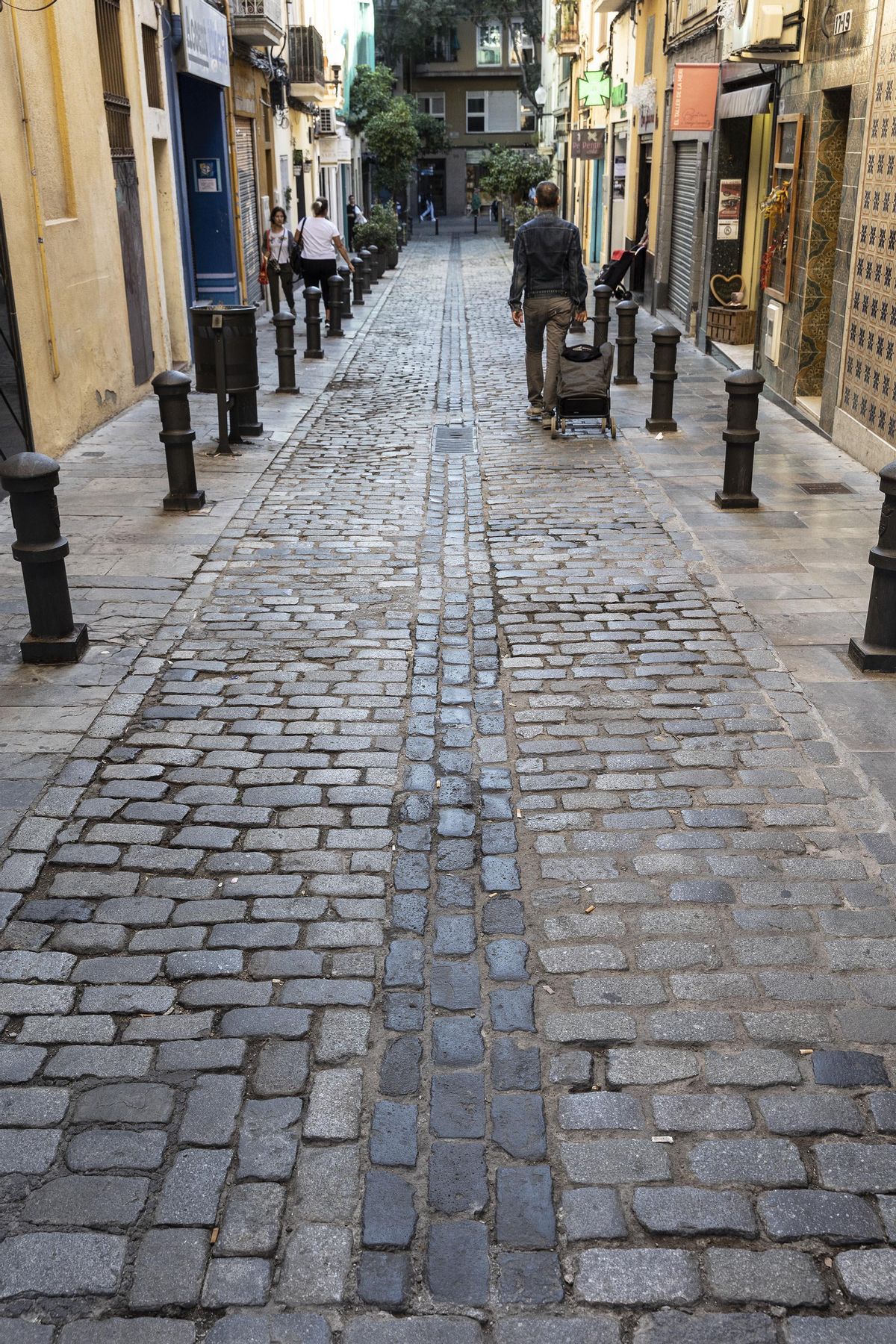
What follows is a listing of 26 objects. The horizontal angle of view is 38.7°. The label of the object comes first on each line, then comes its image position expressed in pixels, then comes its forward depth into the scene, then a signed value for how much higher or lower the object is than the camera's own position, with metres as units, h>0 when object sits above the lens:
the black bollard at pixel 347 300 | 19.98 -1.79
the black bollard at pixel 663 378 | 10.55 -1.63
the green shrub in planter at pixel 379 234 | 28.72 -1.15
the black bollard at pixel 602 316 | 13.96 -1.48
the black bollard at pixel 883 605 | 5.48 -1.79
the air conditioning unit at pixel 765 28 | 11.33 +1.22
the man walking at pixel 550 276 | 10.65 -0.79
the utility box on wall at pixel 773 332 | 12.31 -1.46
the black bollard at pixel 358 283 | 22.45 -1.69
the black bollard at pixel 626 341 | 12.41 -1.59
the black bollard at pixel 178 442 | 8.27 -1.60
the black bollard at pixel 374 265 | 26.05 -1.70
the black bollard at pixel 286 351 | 12.94 -1.64
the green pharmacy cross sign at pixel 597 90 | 25.41 +1.62
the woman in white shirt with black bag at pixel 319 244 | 18.39 -0.86
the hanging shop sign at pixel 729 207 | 15.86 -0.39
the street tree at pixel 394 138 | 40.53 +1.22
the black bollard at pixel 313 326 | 15.48 -1.69
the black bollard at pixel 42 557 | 5.59 -1.55
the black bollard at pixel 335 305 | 17.70 -1.64
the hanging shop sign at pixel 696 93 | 15.62 +0.92
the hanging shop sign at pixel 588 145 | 25.73 +0.58
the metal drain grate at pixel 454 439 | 10.85 -2.14
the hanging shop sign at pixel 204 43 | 15.08 +1.64
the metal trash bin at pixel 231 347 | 9.90 -1.22
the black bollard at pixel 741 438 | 7.98 -1.59
